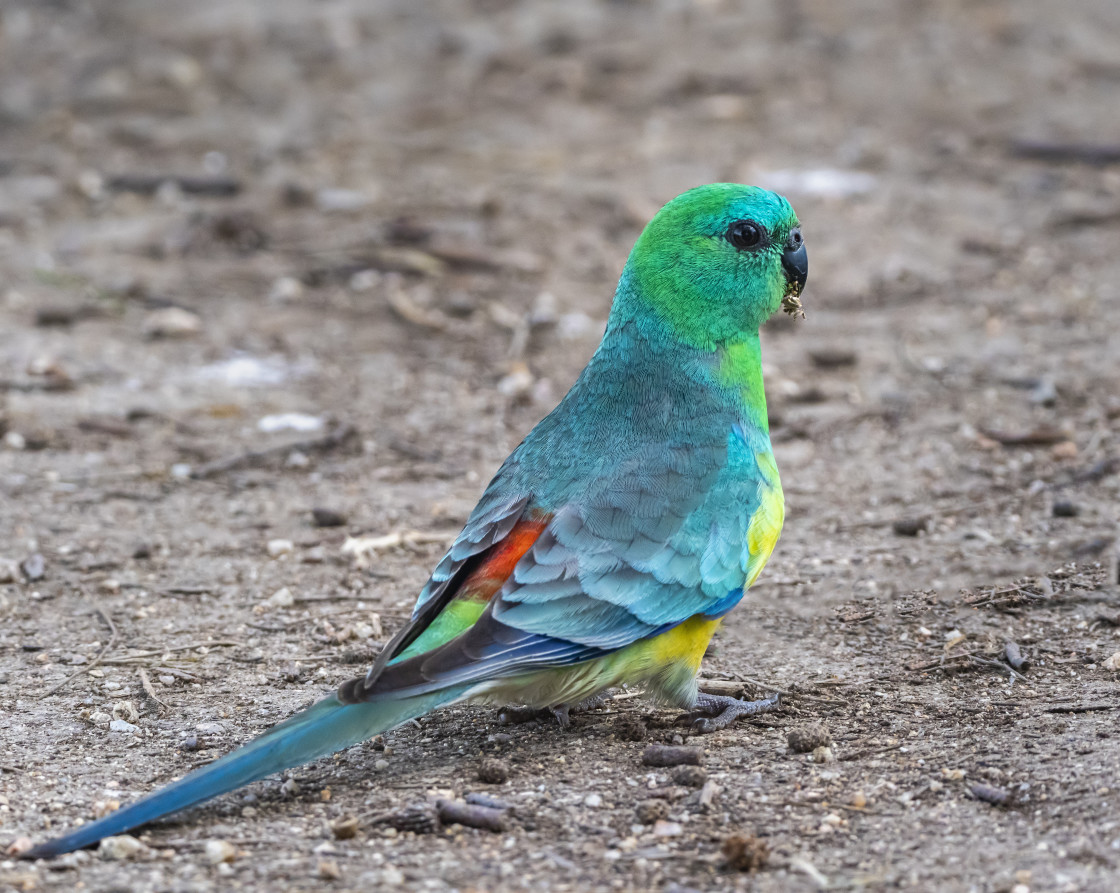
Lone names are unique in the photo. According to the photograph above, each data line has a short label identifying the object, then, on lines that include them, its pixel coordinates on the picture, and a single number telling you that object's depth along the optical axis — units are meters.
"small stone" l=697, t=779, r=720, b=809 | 6.75
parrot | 6.75
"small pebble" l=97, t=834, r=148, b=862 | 6.30
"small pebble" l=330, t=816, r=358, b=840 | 6.45
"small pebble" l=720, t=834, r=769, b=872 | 6.15
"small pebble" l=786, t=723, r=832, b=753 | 7.33
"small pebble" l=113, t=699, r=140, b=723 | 7.95
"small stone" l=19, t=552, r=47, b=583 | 9.70
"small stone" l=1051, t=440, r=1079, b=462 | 11.20
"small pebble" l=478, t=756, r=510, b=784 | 7.04
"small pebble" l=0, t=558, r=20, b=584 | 9.66
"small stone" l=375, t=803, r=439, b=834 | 6.58
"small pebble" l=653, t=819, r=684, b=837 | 6.53
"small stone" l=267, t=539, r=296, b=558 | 10.19
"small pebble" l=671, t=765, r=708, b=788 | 6.97
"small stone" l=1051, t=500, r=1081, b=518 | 10.17
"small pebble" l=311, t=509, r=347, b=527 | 10.58
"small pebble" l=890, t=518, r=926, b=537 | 10.21
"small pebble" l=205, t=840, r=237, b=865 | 6.27
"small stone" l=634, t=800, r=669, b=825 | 6.63
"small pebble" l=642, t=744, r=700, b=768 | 7.22
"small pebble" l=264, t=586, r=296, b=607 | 9.45
